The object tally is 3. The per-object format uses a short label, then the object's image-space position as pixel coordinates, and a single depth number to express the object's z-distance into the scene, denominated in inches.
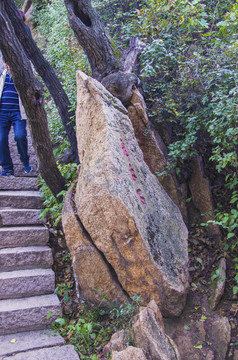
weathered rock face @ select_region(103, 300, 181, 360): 109.1
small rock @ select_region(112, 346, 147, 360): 105.8
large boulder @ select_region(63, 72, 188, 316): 133.5
